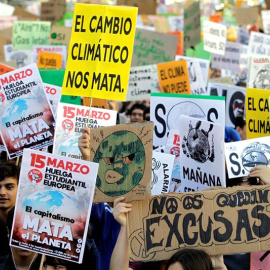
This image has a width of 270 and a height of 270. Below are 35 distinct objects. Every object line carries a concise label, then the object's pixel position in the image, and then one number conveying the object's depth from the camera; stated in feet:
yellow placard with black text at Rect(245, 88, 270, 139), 32.58
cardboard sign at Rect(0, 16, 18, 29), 103.35
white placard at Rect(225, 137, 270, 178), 27.36
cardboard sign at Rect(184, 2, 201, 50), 61.89
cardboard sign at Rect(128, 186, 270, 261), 21.61
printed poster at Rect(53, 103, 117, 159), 32.36
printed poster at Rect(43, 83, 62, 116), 35.61
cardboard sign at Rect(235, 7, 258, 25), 87.63
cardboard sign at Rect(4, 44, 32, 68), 68.65
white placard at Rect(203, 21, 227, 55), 58.26
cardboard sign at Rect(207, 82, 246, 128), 43.78
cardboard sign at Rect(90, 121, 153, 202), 21.67
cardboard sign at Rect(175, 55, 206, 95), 48.17
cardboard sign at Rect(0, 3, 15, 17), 107.88
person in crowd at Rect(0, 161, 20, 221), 28.08
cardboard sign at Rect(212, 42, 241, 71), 64.02
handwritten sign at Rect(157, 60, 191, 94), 43.46
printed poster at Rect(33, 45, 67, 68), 58.46
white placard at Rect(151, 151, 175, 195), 27.86
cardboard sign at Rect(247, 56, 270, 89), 39.86
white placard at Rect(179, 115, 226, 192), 25.64
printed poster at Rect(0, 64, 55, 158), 31.33
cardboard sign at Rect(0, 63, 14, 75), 37.44
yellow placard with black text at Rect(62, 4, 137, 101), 27.42
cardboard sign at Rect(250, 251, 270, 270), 23.85
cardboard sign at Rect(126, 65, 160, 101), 48.41
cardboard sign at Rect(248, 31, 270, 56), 57.74
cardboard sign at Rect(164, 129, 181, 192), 30.12
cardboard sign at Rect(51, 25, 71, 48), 63.28
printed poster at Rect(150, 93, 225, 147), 31.64
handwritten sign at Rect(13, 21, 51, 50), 71.89
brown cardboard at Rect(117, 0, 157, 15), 77.89
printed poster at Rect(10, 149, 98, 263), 21.85
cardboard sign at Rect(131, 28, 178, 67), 57.29
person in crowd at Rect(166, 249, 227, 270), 19.81
